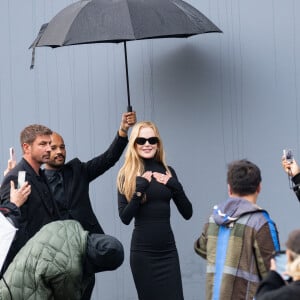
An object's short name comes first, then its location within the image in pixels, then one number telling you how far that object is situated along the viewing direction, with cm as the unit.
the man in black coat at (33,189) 1209
